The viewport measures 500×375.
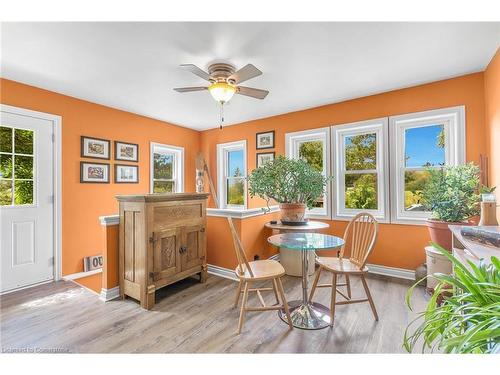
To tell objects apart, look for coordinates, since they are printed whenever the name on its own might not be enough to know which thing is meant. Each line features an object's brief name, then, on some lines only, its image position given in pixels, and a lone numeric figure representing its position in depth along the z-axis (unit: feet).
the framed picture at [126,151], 12.25
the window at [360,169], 10.65
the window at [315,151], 12.00
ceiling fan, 7.30
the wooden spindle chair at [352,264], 6.61
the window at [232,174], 15.64
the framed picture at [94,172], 10.91
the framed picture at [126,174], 12.31
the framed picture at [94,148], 10.93
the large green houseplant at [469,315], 2.07
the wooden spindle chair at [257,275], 6.32
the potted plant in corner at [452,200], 7.66
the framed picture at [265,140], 13.87
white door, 8.79
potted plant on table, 9.78
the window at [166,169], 14.44
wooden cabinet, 7.63
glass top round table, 6.44
